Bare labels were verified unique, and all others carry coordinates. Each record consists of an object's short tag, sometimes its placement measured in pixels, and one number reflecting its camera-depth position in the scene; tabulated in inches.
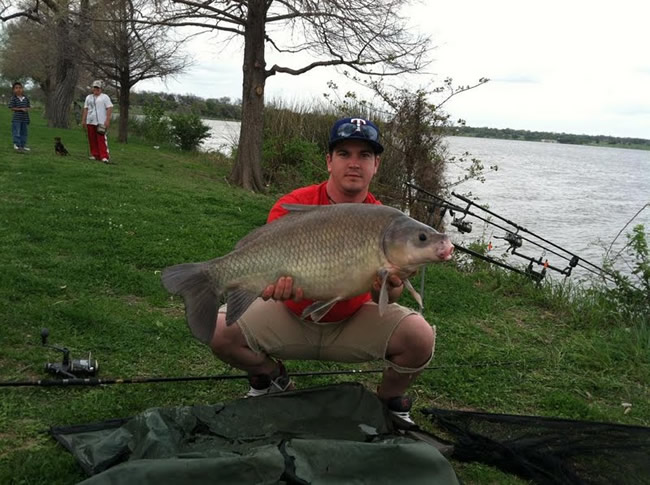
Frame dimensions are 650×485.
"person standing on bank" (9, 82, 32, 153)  455.5
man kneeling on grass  102.4
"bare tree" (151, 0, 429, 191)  414.3
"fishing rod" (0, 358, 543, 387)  102.7
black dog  463.1
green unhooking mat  72.7
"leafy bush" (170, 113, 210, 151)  808.3
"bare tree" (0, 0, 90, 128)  572.5
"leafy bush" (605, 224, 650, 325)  199.9
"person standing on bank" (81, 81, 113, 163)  459.8
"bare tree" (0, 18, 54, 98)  903.5
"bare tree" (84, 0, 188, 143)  674.8
